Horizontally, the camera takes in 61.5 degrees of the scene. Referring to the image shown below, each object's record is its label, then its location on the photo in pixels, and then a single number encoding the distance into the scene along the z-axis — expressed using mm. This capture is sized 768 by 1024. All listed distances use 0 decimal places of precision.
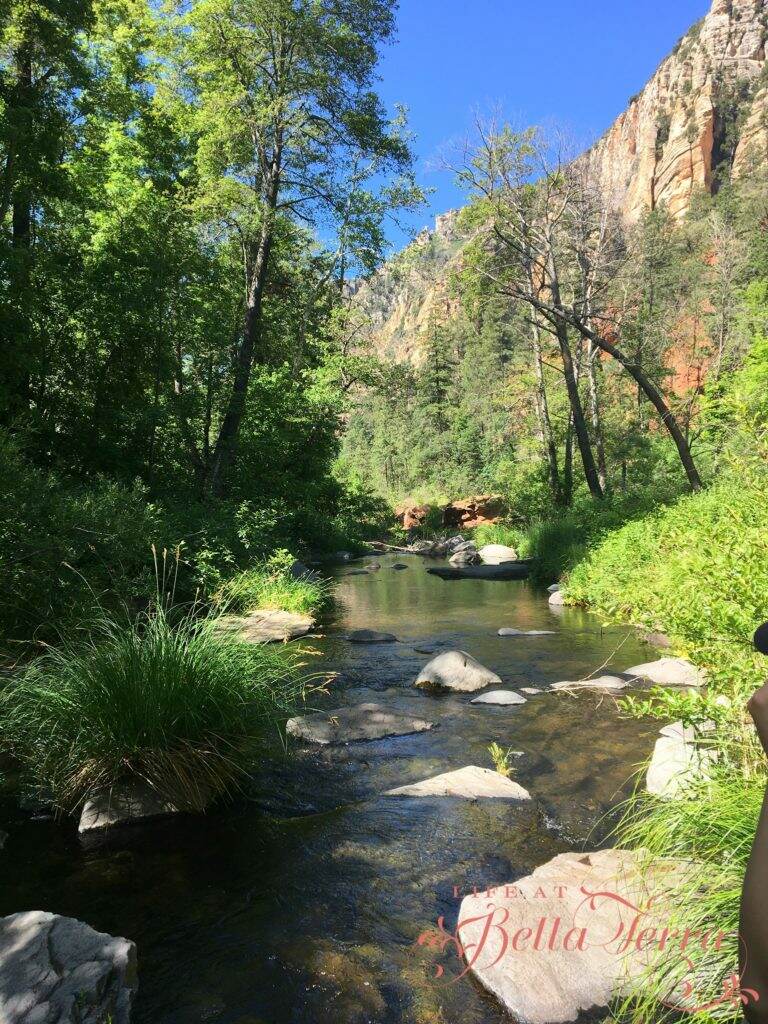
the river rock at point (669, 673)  6868
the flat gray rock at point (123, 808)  4246
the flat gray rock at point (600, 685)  7031
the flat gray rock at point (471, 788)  4797
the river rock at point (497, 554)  23188
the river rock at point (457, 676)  7672
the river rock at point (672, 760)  3625
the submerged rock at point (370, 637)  10617
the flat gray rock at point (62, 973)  2291
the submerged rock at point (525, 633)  10547
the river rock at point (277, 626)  9695
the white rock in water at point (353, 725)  6047
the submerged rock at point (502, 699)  6980
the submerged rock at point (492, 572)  18891
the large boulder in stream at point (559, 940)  2662
